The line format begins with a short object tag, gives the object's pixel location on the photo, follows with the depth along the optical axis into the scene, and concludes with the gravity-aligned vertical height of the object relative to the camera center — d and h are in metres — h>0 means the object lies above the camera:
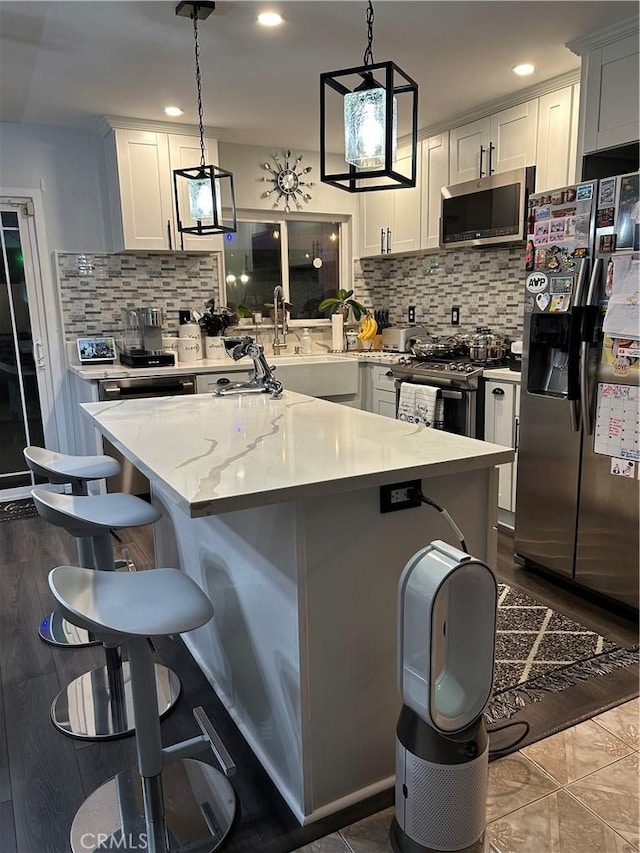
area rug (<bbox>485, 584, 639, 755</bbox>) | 2.11 -1.41
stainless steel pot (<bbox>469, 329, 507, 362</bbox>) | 3.96 -0.35
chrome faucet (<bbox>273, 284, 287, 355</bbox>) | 5.03 -0.27
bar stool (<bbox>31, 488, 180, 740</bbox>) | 1.91 -1.37
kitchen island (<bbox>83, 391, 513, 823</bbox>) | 1.55 -0.70
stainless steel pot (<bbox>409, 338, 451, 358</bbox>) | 4.30 -0.38
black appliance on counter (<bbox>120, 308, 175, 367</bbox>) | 4.27 -0.27
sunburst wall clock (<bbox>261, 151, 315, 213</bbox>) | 4.95 +0.93
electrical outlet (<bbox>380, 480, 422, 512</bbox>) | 1.65 -0.53
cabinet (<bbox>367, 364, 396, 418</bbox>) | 4.66 -0.72
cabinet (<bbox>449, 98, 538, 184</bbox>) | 3.66 +0.92
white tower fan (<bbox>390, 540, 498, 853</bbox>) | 1.32 -0.89
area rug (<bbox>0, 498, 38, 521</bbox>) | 4.16 -1.39
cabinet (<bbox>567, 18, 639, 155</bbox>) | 2.83 +0.93
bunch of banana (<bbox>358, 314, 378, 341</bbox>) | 5.24 -0.28
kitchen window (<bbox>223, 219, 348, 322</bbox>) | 5.05 +0.28
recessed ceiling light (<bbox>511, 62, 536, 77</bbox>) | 3.28 +1.16
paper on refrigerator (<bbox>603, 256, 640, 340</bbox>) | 2.40 -0.05
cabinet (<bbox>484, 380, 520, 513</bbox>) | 3.55 -0.74
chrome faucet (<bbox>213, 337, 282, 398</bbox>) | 2.85 -0.35
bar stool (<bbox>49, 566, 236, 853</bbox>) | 1.43 -1.20
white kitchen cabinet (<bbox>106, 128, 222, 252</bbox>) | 4.15 +0.78
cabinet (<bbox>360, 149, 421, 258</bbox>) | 4.65 +0.58
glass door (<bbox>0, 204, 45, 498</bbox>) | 4.34 -0.42
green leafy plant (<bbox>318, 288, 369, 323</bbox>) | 5.21 -0.06
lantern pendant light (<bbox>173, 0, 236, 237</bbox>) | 2.52 +0.44
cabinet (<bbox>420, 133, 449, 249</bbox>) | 4.31 +0.78
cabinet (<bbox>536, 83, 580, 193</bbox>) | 3.39 +0.84
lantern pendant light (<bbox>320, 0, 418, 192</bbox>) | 1.50 +0.41
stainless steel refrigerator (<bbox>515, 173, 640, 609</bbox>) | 2.48 -0.41
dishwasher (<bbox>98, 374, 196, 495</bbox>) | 4.01 -0.59
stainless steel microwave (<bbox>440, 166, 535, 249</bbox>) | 3.69 +0.51
